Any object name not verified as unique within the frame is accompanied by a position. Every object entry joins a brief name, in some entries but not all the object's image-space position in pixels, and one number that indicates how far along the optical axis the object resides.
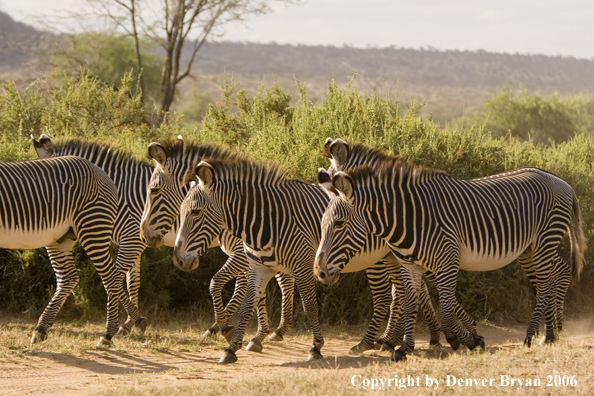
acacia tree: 53.50
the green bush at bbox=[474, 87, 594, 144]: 56.72
